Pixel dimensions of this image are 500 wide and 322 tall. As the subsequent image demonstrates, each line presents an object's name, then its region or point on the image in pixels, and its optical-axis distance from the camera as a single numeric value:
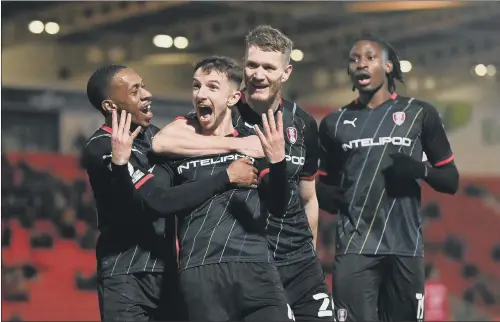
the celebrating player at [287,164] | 9.75
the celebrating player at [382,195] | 11.70
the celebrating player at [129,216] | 9.35
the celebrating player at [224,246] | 8.85
